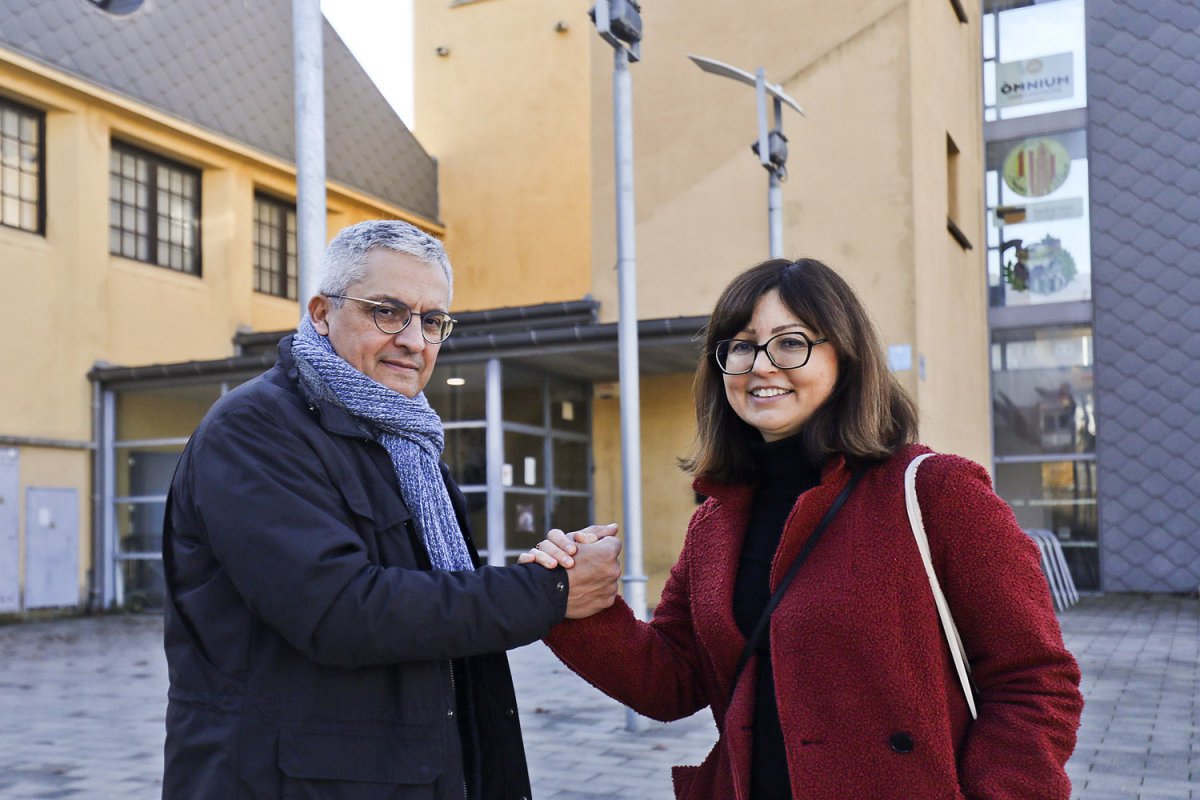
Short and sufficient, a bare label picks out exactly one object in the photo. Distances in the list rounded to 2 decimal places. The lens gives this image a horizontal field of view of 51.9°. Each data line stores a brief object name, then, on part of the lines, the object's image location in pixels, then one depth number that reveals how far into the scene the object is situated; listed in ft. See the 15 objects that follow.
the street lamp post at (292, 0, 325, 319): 19.40
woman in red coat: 6.78
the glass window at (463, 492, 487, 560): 48.47
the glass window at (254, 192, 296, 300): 65.04
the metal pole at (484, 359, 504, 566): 48.16
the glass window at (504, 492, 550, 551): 49.19
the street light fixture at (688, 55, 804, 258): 37.55
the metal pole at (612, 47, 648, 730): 25.84
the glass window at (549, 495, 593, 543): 52.26
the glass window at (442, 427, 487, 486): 49.03
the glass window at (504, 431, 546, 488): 49.46
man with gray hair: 6.82
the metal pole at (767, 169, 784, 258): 38.19
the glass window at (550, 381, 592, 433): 52.37
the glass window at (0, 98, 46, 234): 51.83
